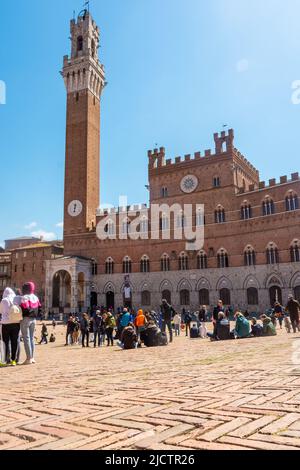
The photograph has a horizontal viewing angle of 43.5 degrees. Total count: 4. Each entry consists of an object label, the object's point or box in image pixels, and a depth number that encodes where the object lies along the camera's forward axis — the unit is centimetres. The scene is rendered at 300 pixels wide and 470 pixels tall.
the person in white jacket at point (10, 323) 757
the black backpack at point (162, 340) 1271
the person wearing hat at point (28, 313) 762
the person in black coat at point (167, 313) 1394
